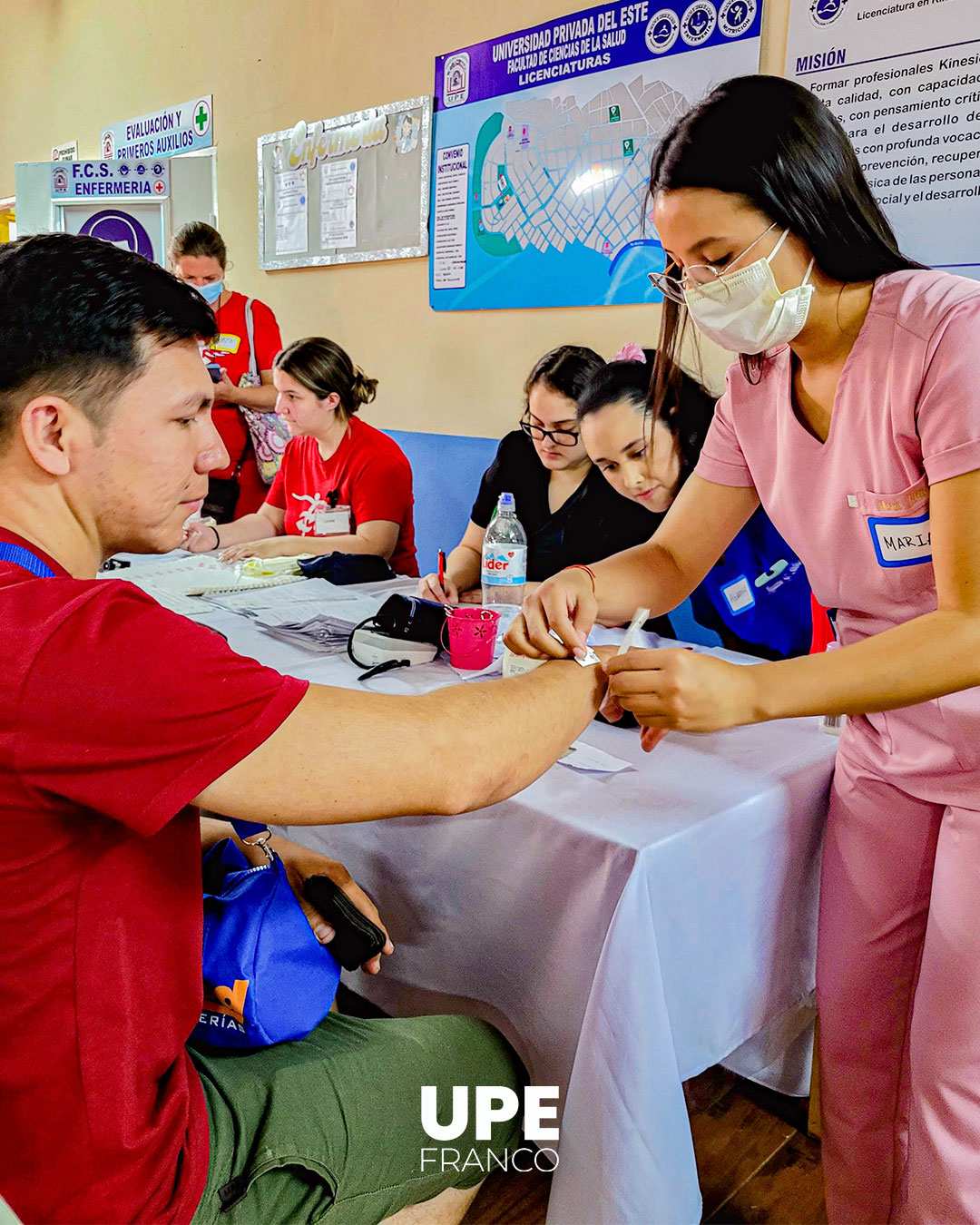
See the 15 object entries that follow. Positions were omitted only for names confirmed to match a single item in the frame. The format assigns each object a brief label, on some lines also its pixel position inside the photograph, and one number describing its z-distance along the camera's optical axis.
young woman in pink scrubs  1.00
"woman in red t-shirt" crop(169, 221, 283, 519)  3.79
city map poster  2.70
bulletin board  3.69
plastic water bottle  2.06
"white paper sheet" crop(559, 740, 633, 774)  1.23
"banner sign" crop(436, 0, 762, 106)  2.58
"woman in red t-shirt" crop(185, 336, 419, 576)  2.76
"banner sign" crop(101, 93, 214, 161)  4.88
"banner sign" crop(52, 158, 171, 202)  4.99
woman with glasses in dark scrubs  2.34
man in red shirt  0.68
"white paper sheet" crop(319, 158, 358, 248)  4.00
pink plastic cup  1.59
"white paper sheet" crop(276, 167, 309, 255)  4.32
